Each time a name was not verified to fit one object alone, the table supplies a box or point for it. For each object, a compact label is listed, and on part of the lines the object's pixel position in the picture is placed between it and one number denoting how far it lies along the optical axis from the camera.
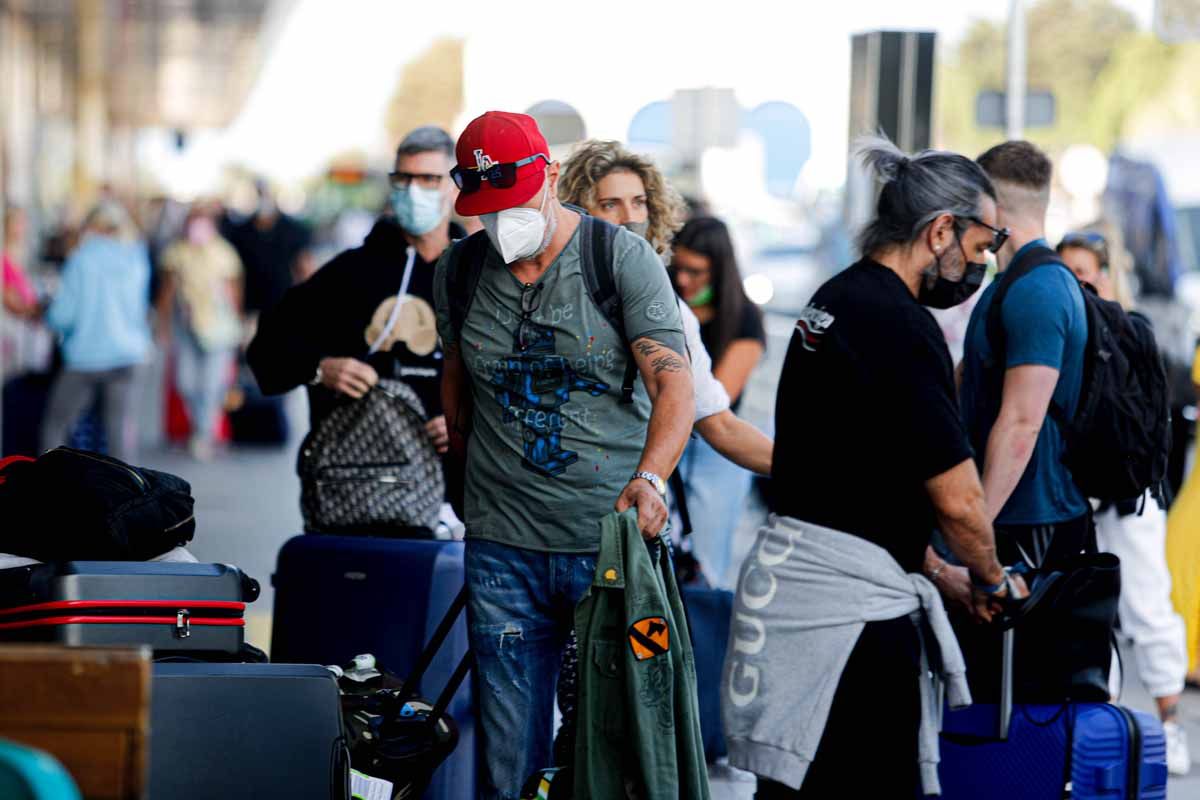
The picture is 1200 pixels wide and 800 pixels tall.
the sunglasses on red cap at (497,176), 7.80
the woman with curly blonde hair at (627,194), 9.84
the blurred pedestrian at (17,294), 24.89
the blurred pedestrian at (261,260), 32.84
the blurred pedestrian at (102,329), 24.09
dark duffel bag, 8.09
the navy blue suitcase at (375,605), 9.57
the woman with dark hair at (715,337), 13.99
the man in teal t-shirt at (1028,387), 8.80
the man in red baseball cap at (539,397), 7.81
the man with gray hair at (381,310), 10.71
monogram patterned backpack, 10.06
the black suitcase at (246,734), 7.26
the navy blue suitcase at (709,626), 10.97
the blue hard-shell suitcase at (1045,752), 8.56
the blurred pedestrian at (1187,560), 14.32
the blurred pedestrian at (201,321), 28.48
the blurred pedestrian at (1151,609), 12.56
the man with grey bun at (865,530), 7.53
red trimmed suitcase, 7.68
